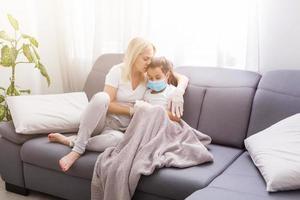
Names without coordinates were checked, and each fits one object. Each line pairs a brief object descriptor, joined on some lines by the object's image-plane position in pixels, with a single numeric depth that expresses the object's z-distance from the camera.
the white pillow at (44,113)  2.41
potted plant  2.84
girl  2.37
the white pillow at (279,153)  1.67
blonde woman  2.20
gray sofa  1.88
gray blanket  1.91
